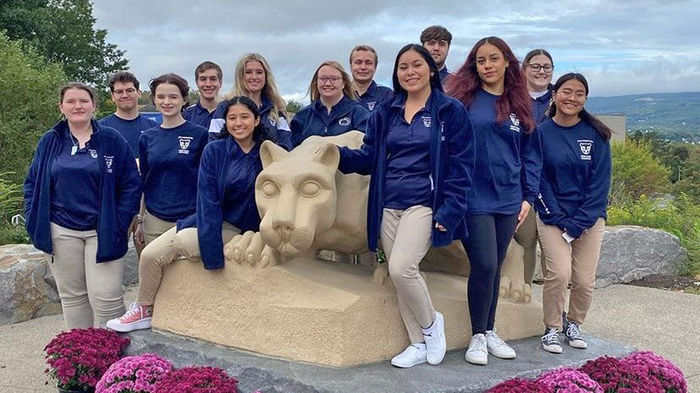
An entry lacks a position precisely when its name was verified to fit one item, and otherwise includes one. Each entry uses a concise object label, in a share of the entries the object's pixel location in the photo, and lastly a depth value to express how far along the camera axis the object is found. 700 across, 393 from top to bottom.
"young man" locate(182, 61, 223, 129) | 5.25
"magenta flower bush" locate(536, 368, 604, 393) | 3.56
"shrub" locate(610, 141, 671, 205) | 17.97
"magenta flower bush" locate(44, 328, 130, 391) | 4.05
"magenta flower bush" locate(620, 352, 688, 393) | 3.99
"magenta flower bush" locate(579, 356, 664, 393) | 3.80
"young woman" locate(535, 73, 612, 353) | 4.23
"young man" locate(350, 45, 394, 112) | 5.23
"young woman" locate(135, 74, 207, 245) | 4.55
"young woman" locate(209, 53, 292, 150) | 4.54
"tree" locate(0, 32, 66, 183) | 12.15
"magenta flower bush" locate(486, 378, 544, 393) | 3.43
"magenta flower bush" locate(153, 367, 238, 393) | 3.47
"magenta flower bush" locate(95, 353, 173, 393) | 3.77
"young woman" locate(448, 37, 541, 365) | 3.73
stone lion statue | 3.63
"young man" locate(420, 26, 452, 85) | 5.29
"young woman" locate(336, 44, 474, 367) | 3.55
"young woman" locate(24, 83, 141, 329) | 4.26
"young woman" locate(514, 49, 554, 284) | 4.67
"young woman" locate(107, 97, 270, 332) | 4.02
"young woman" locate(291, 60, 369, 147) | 4.53
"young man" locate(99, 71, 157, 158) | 5.37
